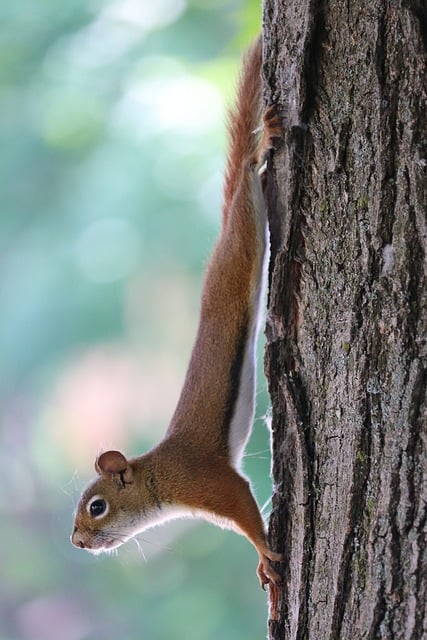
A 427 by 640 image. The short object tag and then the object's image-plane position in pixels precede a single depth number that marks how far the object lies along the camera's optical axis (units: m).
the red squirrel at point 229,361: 4.00
